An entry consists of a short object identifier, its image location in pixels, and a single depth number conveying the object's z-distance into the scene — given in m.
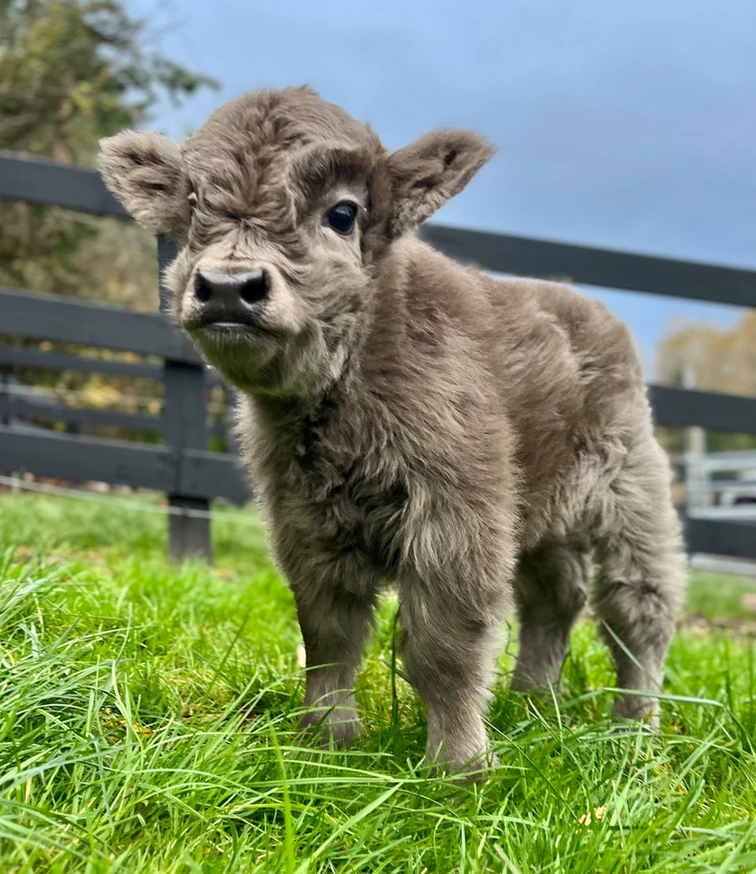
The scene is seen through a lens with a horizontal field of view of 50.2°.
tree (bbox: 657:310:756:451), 32.31
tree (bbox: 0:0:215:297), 11.12
